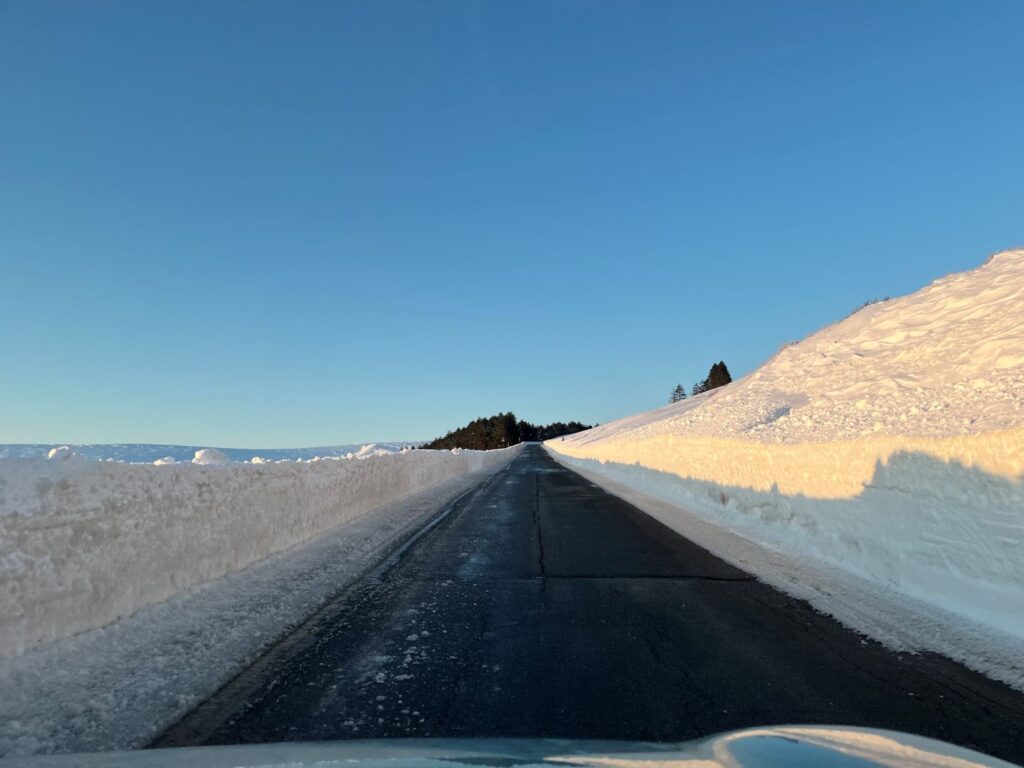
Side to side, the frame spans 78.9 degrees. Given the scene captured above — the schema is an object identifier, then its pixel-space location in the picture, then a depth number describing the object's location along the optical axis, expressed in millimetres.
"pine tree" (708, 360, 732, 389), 117875
